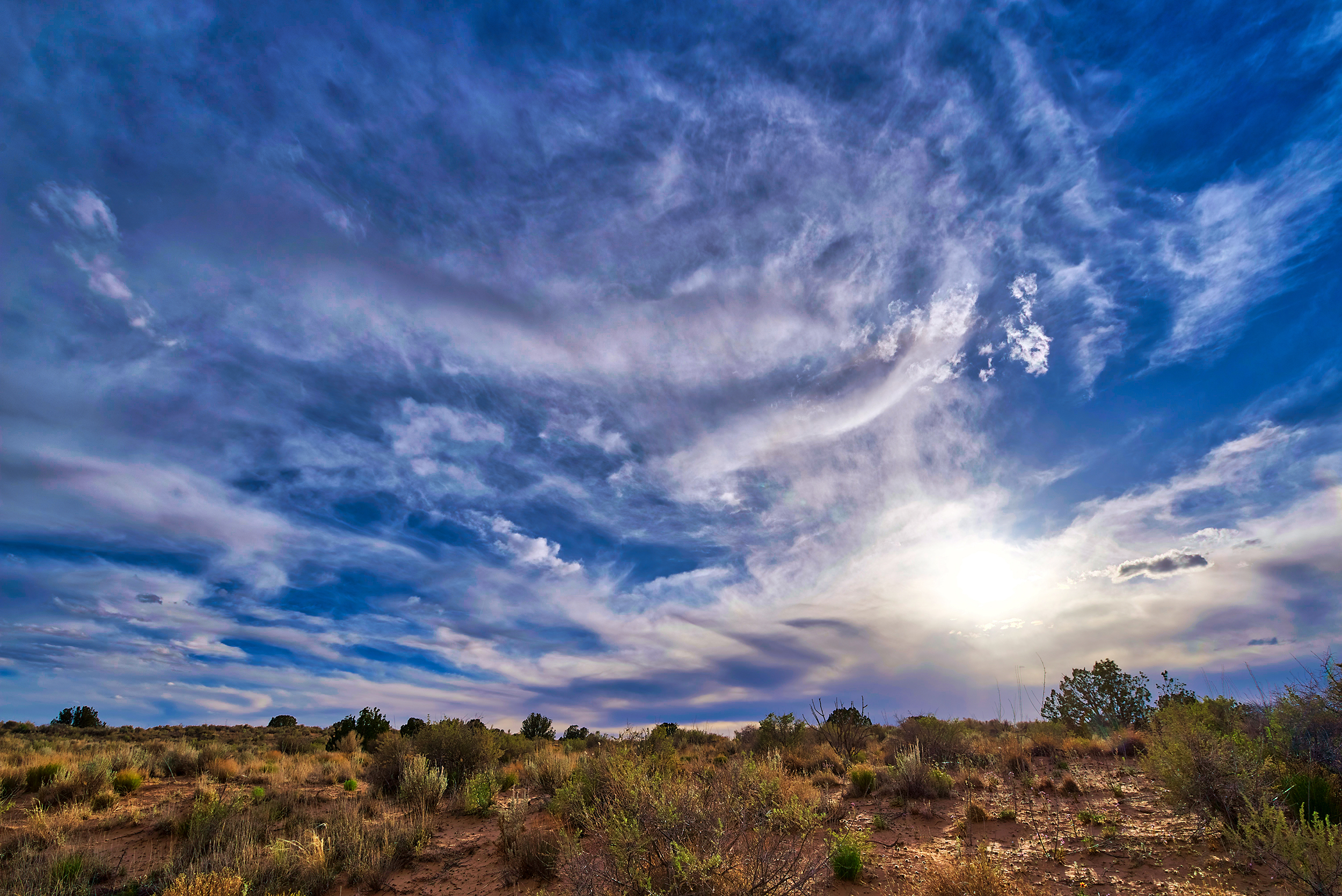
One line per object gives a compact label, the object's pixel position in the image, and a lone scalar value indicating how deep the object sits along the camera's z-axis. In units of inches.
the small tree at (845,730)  841.5
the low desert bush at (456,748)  628.7
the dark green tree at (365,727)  995.9
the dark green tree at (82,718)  1425.9
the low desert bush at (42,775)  555.8
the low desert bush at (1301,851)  249.9
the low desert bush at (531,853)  361.7
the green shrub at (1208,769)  362.0
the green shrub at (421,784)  541.2
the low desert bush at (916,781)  531.2
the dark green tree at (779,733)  809.5
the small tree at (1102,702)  1059.3
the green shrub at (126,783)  567.2
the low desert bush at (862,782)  556.4
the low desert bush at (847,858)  334.6
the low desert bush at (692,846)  258.1
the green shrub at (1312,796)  355.3
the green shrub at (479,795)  514.3
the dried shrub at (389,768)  606.9
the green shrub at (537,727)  1117.1
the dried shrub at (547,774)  591.8
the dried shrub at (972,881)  273.7
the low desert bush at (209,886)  278.7
